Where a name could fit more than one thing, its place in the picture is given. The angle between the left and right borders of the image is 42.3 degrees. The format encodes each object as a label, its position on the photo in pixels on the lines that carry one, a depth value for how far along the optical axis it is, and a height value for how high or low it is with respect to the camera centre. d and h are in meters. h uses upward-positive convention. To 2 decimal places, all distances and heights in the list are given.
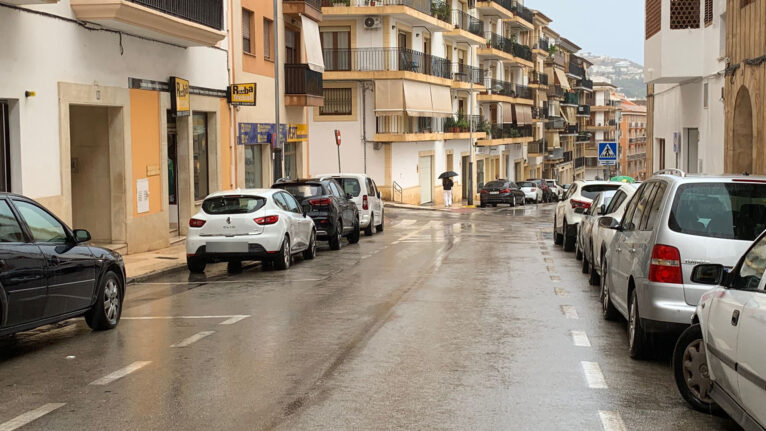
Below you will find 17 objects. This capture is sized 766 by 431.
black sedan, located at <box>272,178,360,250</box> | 22.77 -0.97
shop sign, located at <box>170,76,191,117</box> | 24.05 +1.67
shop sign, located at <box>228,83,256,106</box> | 27.95 +1.98
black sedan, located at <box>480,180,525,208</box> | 54.88 -1.81
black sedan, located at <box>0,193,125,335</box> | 9.31 -1.11
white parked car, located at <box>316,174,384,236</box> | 27.72 -0.90
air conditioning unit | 50.06 +7.05
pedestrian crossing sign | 36.66 +0.23
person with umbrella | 52.38 -1.27
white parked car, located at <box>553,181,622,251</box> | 22.41 -0.99
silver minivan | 8.67 -0.74
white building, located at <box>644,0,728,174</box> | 26.56 +2.56
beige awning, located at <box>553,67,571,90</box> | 100.30 +8.44
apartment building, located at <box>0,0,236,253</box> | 17.36 +1.16
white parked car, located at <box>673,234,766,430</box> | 5.70 -1.22
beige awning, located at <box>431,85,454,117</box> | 55.19 +3.43
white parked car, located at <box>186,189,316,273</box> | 17.81 -1.21
